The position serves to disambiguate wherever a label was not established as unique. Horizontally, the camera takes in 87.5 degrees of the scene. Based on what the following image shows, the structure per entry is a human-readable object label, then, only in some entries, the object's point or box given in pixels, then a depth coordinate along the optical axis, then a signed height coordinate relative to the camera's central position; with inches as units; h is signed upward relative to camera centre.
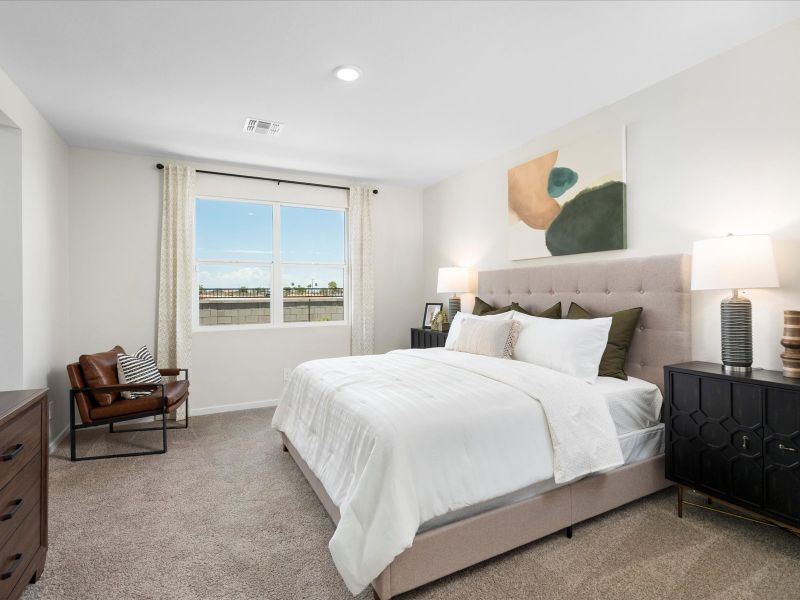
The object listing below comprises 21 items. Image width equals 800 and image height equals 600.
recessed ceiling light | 102.2 +56.7
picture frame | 199.1 -5.3
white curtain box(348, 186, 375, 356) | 199.5 +13.8
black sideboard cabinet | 74.2 -26.7
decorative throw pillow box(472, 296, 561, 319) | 130.4 -3.3
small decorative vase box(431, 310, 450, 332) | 181.6 -9.5
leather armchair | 124.2 -30.5
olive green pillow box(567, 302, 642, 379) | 108.1 -11.1
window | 181.0 +16.8
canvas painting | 120.3 +32.3
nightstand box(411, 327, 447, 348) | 174.7 -16.6
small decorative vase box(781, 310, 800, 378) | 79.4 -8.0
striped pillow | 134.7 -23.2
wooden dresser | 58.9 -29.4
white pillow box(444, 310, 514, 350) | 136.3 -9.4
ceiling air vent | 134.2 +57.0
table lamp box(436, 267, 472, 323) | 175.2 +8.5
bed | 64.5 -27.4
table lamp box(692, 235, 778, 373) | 83.0 +5.2
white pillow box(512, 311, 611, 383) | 103.3 -11.7
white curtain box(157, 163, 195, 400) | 165.0 +7.7
